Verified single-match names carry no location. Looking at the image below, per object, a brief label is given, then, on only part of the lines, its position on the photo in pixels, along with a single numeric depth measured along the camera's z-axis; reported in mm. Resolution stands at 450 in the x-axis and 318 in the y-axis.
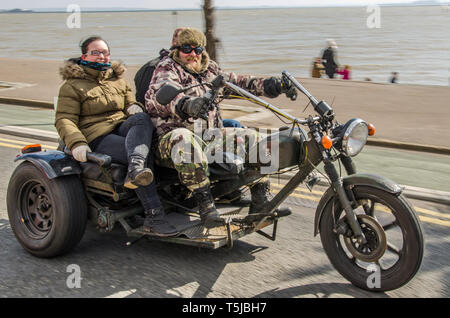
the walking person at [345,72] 18234
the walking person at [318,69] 18797
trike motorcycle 3381
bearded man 3802
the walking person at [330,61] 18469
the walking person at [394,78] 19391
